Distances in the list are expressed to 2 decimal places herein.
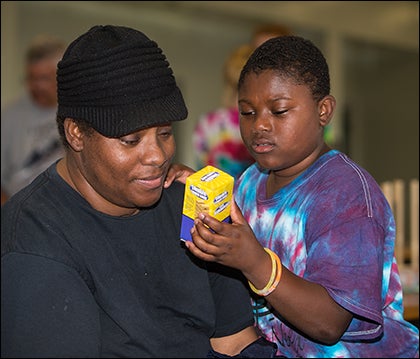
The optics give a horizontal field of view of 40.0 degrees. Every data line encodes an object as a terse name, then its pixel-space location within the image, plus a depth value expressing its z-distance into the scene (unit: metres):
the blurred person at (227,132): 2.80
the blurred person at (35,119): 2.76
